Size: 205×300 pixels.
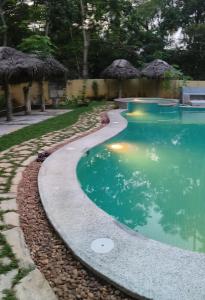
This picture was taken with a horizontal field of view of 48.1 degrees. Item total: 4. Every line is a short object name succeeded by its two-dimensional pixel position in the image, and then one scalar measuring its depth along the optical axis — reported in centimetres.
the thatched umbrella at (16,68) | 698
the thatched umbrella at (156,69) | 1289
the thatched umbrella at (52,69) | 878
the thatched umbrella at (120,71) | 1295
